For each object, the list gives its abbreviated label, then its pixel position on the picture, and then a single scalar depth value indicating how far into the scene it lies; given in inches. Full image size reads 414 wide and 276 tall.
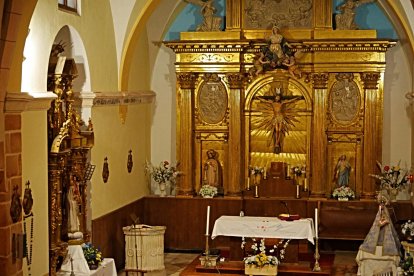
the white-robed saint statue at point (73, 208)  565.3
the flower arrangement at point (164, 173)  778.8
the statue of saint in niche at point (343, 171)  761.0
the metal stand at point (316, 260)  649.6
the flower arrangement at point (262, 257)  635.5
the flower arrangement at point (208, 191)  772.0
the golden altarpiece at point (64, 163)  532.1
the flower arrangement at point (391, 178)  740.6
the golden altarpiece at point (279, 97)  756.0
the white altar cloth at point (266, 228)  658.8
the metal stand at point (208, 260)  677.3
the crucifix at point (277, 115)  772.6
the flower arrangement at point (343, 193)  754.2
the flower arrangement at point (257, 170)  779.4
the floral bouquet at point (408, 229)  616.7
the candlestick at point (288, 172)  778.7
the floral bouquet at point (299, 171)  771.4
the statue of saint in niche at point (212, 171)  783.7
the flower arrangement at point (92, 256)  557.9
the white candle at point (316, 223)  647.1
